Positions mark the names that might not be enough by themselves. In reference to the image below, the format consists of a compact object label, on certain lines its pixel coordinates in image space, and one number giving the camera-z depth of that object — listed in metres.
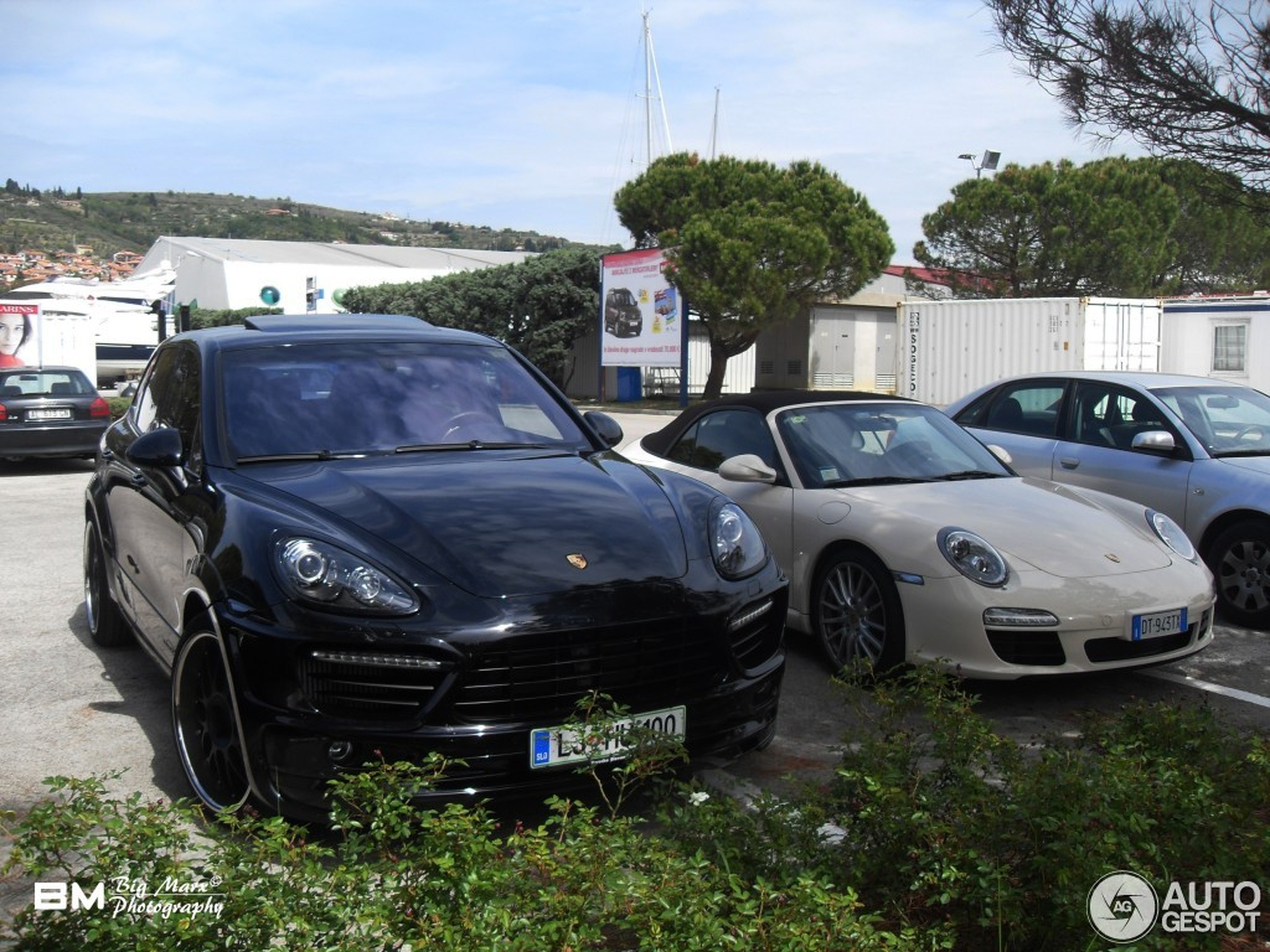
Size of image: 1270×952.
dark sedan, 15.66
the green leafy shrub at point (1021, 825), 2.80
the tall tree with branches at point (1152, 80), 5.75
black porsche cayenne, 3.51
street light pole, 42.09
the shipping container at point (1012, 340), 22.62
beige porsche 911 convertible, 5.25
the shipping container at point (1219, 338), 22.05
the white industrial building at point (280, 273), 61.00
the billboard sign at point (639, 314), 32.88
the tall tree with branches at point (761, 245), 31.41
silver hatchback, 7.16
